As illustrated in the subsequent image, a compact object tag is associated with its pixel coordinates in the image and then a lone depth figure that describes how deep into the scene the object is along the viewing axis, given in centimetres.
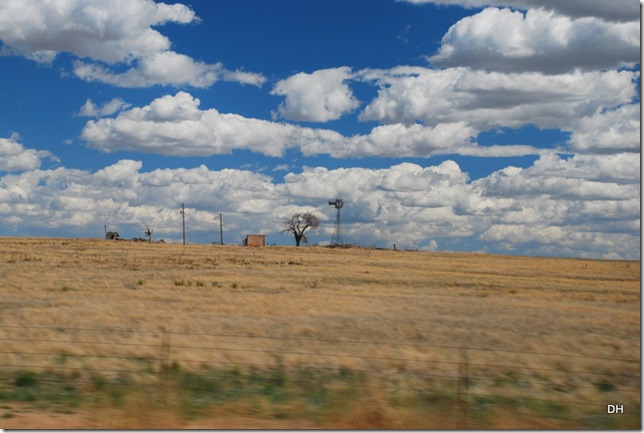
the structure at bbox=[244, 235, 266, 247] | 12325
